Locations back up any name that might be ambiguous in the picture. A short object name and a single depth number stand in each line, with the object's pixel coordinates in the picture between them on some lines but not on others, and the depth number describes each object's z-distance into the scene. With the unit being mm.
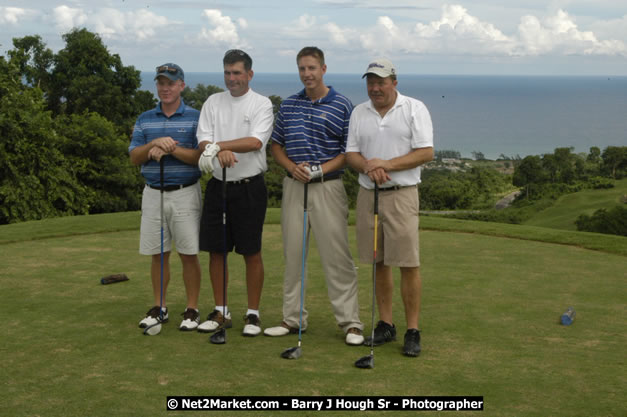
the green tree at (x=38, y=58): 43688
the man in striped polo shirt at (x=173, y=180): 5520
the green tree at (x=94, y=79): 42062
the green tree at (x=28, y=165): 26016
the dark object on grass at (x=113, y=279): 6824
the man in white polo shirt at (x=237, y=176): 5316
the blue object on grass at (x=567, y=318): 5465
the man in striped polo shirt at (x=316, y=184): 5207
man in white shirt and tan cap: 4918
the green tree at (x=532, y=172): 47000
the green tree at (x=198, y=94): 74262
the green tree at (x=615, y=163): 43219
